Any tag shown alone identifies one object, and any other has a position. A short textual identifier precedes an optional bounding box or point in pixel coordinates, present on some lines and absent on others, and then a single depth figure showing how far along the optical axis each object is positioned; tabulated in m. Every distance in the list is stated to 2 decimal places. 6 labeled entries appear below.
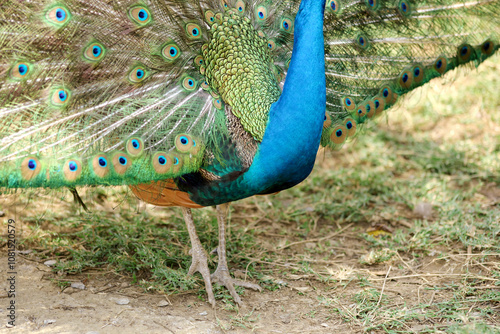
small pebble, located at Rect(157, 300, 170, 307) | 6.43
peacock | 5.52
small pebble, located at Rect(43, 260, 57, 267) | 7.15
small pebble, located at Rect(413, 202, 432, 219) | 8.64
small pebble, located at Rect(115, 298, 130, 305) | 6.33
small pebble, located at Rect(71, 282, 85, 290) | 6.67
